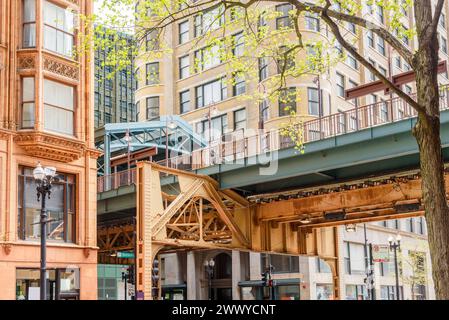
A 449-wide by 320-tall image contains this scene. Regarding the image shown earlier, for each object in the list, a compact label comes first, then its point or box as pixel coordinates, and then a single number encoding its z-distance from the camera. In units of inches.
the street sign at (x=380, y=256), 1570.9
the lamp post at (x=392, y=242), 1762.9
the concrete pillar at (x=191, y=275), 2379.4
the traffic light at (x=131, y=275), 1434.5
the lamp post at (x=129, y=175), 1554.5
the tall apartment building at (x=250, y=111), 2142.0
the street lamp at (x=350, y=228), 1503.4
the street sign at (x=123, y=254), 1274.6
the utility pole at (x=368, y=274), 1929.3
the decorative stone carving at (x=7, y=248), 1069.8
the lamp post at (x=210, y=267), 2046.3
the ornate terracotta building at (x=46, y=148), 1107.9
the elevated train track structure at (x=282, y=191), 1057.5
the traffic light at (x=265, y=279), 1655.5
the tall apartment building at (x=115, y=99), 4086.4
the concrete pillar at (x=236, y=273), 2252.7
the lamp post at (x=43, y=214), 882.0
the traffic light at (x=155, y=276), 1077.8
